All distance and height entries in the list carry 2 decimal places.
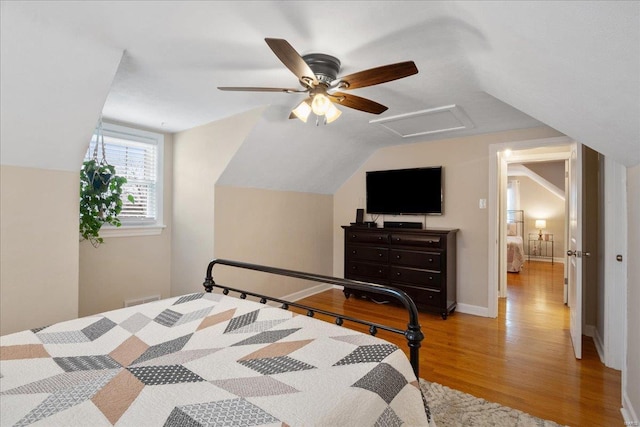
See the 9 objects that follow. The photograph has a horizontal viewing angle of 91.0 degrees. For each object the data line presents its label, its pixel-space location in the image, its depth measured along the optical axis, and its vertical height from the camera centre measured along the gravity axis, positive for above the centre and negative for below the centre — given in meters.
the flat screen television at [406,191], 4.13 +0.33
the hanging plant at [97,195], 2.80 +0.18
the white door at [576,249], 2.62 -0.28
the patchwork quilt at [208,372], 0.87 -0.55
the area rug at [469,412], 1.83 -1.21
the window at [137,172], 3.40 +0.49
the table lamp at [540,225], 7.74 -0.23
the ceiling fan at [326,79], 1.67 +0.81
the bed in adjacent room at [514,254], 6.39 -0.79
